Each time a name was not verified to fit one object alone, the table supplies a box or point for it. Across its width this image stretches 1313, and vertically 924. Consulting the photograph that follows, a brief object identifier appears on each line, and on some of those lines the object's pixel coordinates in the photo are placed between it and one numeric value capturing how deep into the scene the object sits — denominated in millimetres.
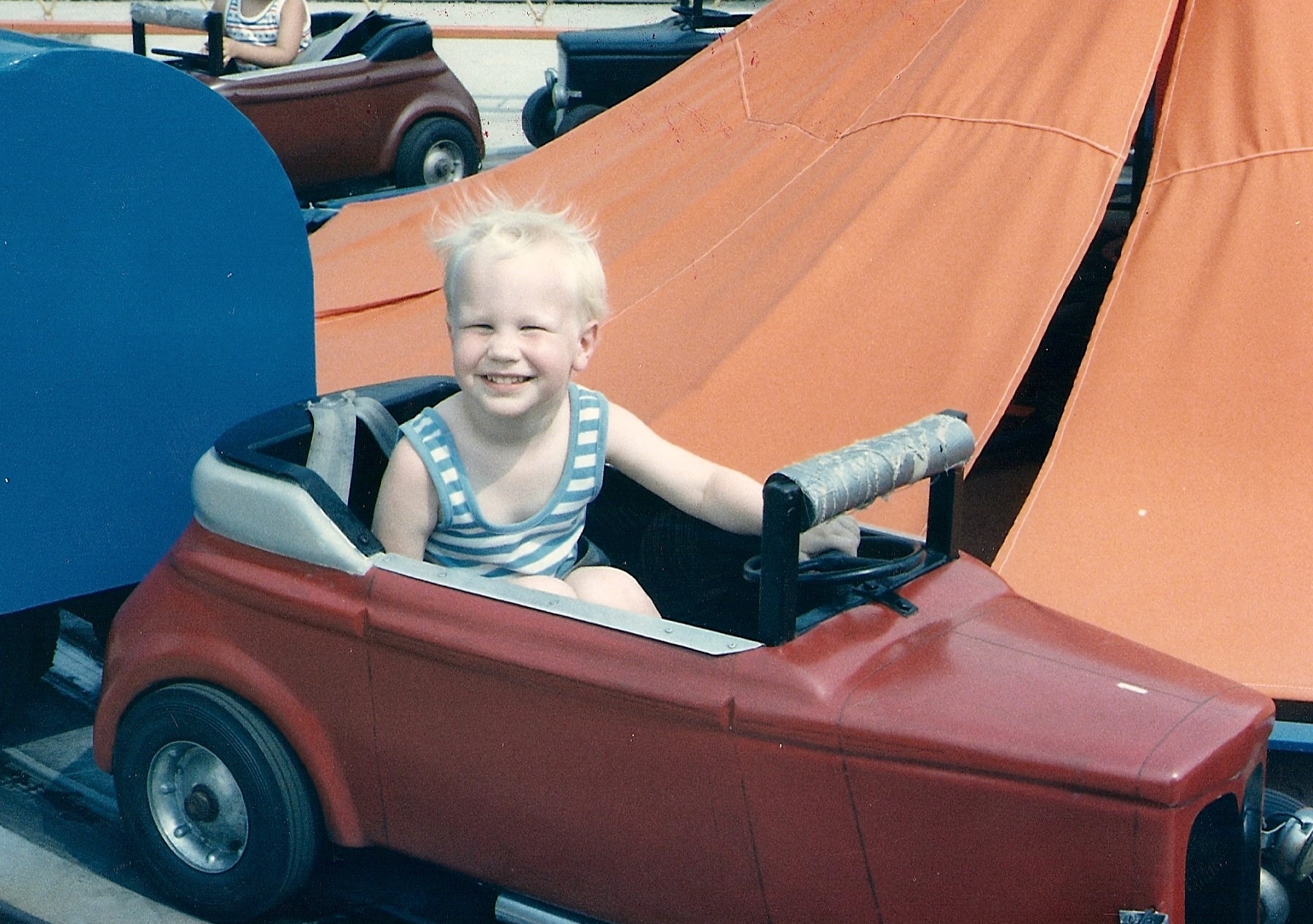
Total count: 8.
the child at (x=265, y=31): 7160
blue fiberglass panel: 2586
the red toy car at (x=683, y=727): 1788
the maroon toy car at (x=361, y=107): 7000
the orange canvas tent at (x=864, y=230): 3246
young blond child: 2232
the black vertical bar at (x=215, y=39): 6611
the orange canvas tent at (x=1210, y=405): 2775
